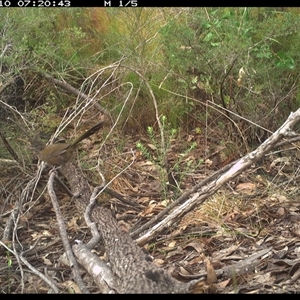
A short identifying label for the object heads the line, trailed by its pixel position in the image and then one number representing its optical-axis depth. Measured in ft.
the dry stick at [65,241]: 8.84
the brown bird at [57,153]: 12.29
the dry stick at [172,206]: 11.38
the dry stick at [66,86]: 16.07
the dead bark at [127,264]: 7.87
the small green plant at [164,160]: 13.64
